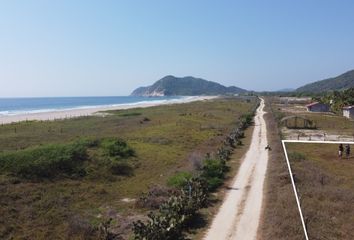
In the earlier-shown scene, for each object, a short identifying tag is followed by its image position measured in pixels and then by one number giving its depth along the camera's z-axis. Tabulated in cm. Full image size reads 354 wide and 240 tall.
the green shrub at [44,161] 2586
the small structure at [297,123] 6724
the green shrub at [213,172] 2558
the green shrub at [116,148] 3391
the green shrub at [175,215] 1580
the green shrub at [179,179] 2480
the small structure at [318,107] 10838
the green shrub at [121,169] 2972
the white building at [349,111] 8571
